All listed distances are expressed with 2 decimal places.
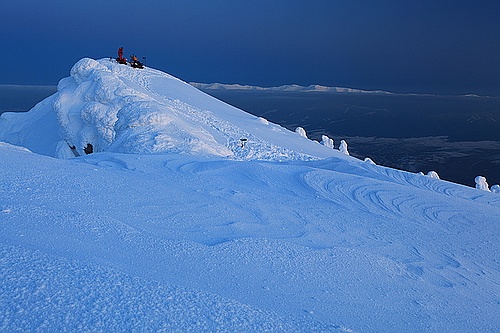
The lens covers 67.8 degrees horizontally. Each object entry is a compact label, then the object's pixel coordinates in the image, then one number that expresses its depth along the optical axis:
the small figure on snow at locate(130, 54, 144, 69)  30.33
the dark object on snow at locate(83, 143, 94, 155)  20.61
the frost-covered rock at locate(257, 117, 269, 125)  22.78
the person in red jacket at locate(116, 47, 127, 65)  30.84
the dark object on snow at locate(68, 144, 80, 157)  21.90
